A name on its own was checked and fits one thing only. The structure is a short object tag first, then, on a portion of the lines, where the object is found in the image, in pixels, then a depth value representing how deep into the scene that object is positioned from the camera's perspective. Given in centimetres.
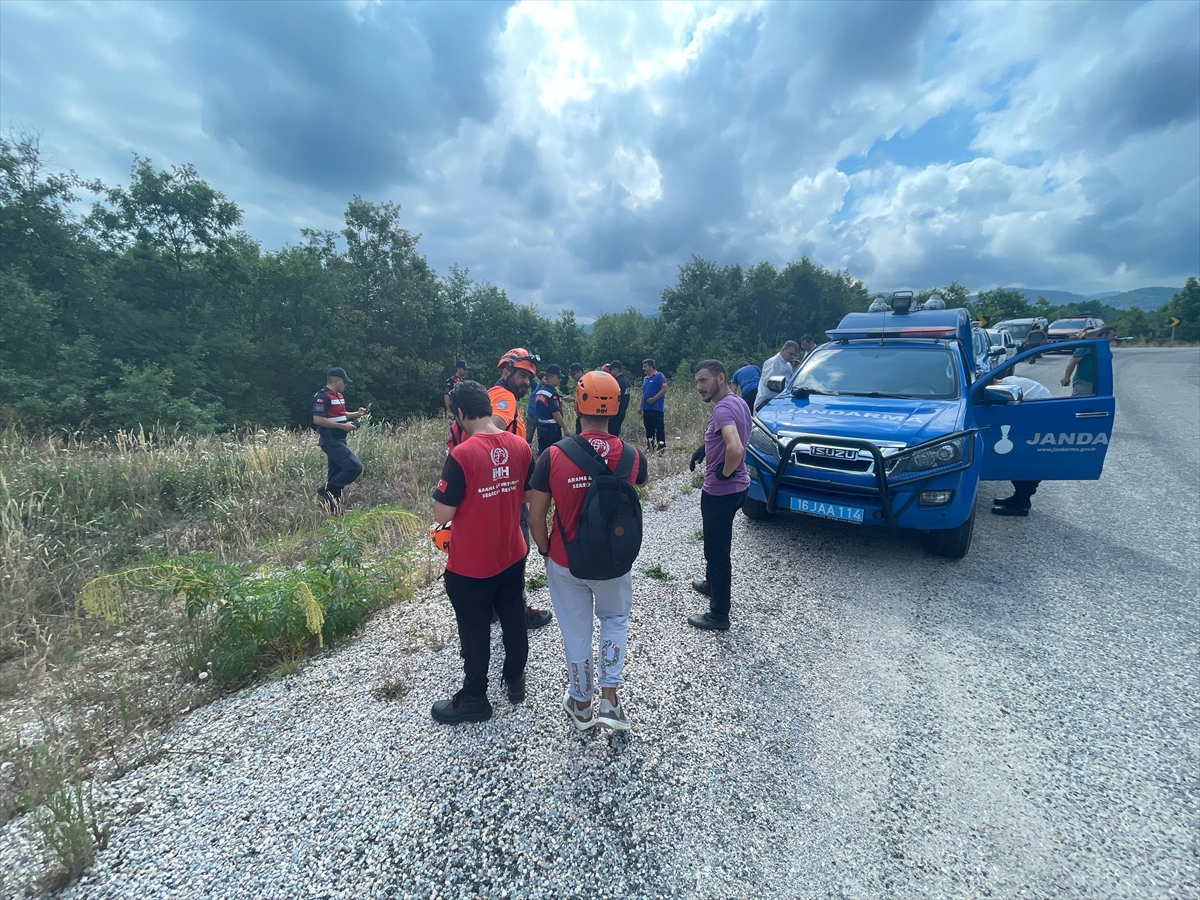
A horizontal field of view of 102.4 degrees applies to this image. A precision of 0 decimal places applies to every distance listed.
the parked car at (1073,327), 2118
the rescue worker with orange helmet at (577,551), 234
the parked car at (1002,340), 1907
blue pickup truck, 395
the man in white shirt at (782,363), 859
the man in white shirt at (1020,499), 543
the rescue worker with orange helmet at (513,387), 410
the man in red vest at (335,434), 617
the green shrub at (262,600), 299
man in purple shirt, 330
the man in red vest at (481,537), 243
